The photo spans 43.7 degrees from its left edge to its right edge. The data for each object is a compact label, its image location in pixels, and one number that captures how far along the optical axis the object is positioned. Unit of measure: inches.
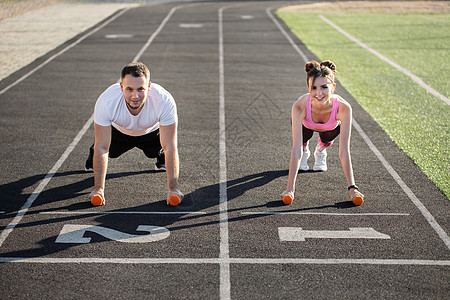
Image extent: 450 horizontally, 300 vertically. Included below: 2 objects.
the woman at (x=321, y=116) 246.8
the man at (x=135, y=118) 241.7
